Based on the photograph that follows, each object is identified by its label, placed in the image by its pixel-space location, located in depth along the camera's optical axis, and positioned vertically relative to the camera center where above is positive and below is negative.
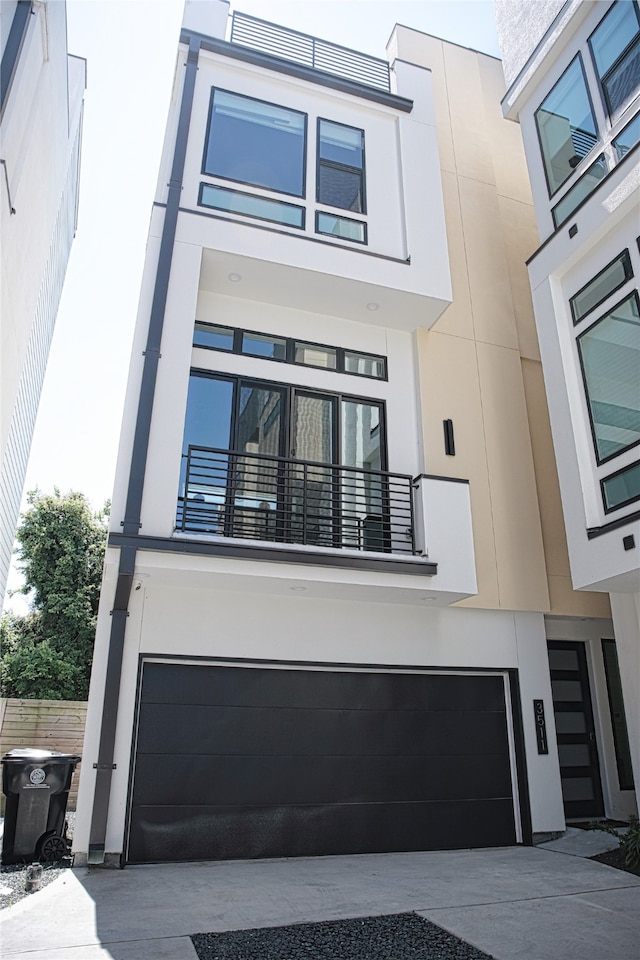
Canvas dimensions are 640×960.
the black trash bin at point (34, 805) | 5.68 -0.86
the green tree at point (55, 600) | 13.84 +2.51
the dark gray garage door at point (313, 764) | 6.10 -0.52
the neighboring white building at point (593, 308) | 6.46 +4.41
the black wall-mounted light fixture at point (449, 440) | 8.04 +3.36
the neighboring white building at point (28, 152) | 4.10 +4.09
